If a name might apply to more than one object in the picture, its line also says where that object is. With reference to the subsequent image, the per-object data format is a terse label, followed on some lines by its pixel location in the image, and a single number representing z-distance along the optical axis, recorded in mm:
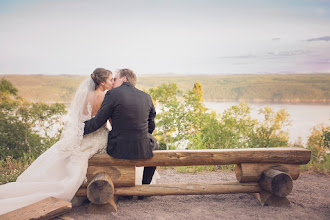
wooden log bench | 3674
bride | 3500
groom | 3564
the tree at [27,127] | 7516
